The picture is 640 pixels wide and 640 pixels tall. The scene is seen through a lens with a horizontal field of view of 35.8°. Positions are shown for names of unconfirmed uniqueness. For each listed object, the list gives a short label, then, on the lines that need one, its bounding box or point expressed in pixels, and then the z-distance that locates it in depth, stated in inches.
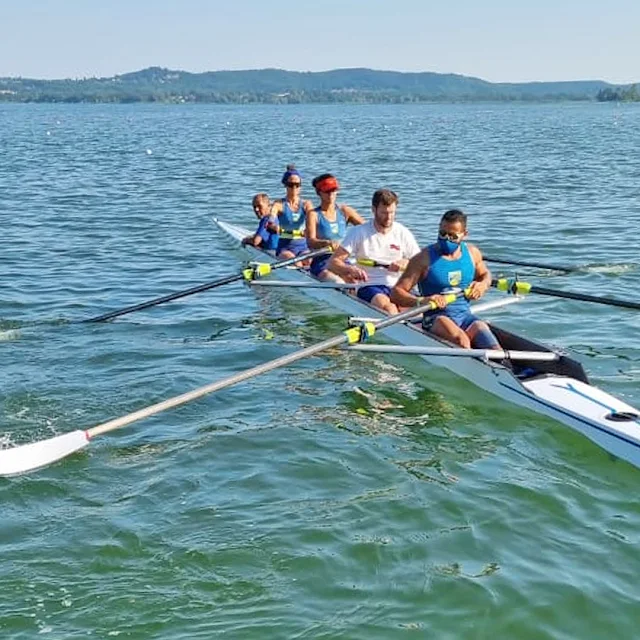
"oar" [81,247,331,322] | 486.0
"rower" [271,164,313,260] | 574.6
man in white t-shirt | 443.5
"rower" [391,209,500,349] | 361.7
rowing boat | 300.5
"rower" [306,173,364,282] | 513.0
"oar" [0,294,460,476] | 296.0
